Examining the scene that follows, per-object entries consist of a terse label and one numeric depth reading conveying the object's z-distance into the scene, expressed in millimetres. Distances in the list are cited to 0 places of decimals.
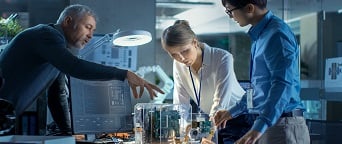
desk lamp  2629
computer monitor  2277
